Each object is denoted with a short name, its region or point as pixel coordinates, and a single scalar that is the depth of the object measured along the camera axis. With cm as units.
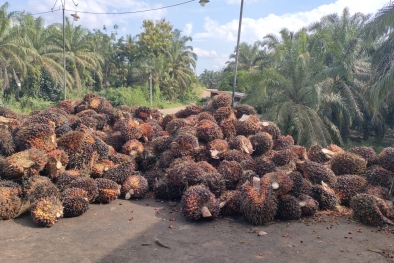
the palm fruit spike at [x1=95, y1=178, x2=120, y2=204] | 558
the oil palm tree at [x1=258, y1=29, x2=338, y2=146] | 1211
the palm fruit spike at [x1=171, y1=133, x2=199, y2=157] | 641
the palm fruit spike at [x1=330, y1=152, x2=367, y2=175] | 613
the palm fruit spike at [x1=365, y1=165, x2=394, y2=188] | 590
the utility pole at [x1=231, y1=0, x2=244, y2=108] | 1113
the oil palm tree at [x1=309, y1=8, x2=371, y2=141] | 1280
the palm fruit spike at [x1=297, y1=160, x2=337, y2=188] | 568
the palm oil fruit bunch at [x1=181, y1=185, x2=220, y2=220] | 489
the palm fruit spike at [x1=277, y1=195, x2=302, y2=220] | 494
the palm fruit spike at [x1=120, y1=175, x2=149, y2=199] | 593
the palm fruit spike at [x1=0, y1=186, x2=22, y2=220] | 472
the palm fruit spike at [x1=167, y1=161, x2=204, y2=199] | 564
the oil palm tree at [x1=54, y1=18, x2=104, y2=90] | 2478
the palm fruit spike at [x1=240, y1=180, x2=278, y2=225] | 475
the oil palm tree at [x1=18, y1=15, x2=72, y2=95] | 2091
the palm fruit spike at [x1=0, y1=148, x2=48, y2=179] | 518
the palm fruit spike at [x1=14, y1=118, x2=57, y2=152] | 576
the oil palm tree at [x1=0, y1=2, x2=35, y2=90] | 1748
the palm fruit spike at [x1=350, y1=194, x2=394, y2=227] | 480
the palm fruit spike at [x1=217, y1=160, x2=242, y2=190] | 577
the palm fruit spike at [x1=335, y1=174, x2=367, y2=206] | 570
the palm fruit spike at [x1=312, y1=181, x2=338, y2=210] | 540
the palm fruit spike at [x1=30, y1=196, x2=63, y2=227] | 457
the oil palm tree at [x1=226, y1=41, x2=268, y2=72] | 3425
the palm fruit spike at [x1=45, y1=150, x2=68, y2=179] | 562
